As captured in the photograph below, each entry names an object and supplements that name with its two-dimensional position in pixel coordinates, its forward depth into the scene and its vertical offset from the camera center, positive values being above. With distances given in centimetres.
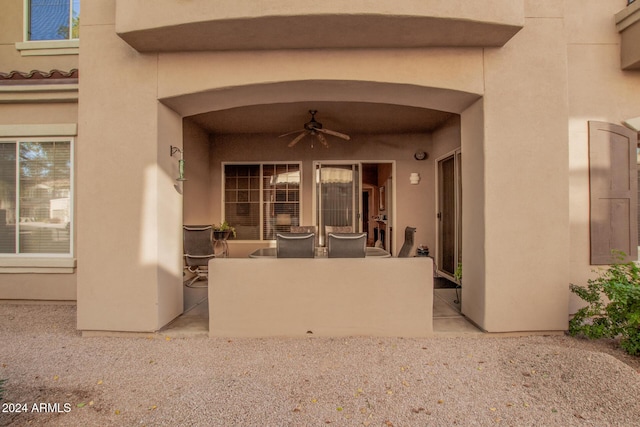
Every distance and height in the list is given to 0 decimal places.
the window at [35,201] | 441 +21
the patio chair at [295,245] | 322 -31
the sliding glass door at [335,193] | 677 +48
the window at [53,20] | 504 +320
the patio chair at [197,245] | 497 -47
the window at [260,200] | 680 +34
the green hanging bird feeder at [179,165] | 359 +59
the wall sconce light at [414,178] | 644 +76
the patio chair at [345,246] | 329 -33
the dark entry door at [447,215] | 565 -1
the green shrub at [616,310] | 276 -89
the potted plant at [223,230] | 627 -31
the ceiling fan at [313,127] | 506 +144
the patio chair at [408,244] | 393 -37
